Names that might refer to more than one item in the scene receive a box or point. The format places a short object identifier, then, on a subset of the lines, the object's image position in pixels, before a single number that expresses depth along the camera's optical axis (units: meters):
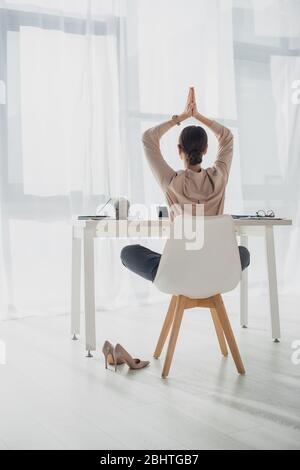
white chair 1.90
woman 2.06
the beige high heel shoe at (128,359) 2.08
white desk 2.25
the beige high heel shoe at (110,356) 2.11
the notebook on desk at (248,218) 2.50
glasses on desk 2.57
